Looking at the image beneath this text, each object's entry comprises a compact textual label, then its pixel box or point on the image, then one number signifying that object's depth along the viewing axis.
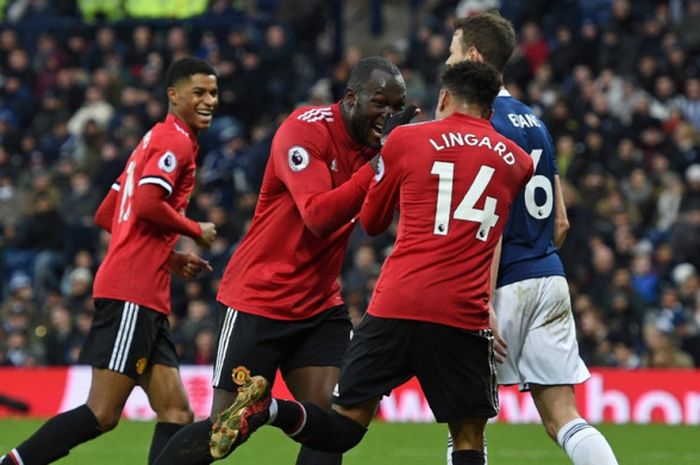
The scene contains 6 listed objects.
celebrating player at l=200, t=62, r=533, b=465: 13.24
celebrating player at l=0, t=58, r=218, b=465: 15.81
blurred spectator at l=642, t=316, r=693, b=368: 31.16
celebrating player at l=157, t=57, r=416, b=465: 14.30
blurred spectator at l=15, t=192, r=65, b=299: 36.84
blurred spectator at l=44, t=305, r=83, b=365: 34.12
